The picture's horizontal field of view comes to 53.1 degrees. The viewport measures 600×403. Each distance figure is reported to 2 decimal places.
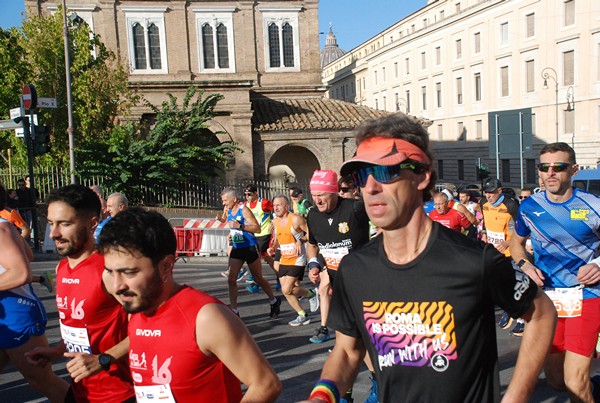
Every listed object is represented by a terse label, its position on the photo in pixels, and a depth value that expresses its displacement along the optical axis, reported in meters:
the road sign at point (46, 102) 15.68
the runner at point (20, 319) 4.27
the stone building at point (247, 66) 27.02
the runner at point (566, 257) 4.59
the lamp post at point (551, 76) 46.78
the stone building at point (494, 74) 44.62
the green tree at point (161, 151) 22.30
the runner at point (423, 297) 2.32
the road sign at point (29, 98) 15.99
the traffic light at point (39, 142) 16.80
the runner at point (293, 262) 9.31
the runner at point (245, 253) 9.52
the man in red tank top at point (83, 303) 3.54
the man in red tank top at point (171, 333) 2.56
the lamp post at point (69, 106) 19.16
